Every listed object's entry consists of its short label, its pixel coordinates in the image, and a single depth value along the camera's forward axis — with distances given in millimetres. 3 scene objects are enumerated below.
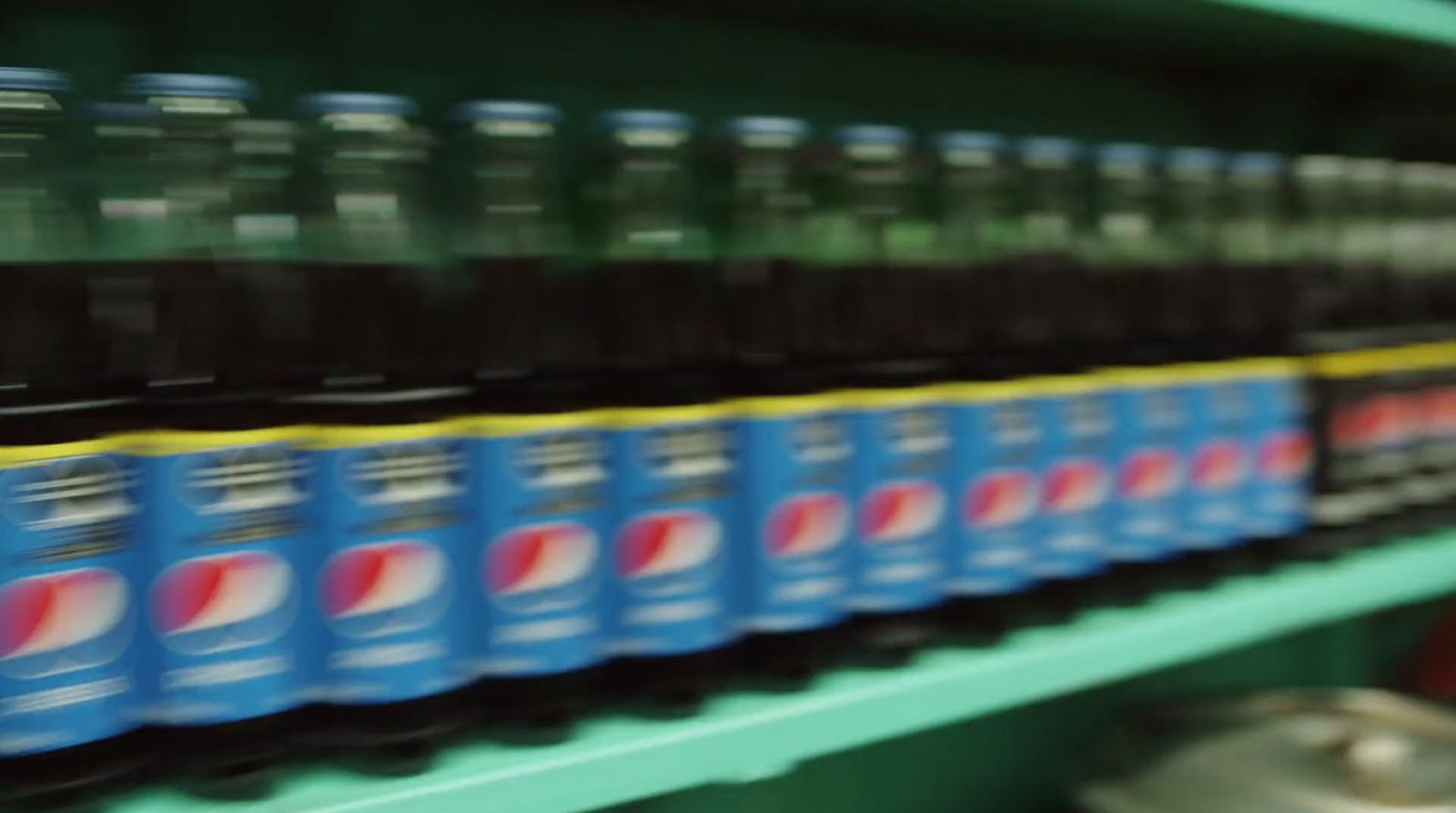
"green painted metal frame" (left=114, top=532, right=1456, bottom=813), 621
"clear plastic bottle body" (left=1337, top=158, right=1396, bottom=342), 1166
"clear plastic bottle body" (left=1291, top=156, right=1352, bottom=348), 1124
